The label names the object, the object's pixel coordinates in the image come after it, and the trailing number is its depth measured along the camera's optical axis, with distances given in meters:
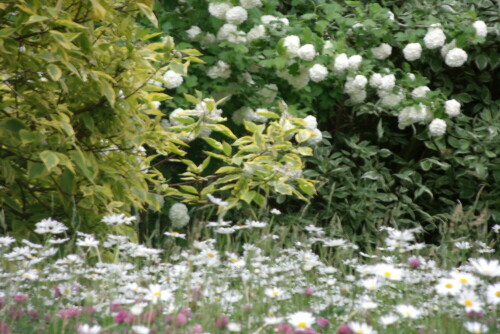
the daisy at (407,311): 6.83
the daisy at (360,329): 6.46
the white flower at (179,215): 9.12
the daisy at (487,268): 7.01
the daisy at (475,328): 6.38
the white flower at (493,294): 6.75
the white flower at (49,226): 8.14
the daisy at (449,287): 6.96
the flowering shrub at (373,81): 9.30
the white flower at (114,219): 8.16
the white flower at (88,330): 6.11
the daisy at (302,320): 6.72
